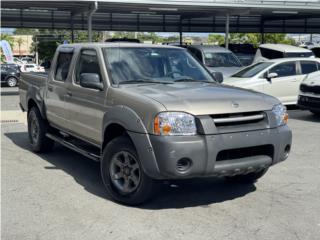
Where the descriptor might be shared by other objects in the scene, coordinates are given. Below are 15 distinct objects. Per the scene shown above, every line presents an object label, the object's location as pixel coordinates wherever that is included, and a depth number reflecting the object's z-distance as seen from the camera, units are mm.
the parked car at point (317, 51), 27847
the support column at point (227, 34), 24994
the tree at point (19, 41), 93625
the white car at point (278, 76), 13320
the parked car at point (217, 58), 16784
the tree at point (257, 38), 55344
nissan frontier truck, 4809
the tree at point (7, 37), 74081
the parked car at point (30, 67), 32775
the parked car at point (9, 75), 26938
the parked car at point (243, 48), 28027
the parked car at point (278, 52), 19638
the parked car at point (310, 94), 11585
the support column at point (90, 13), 20444
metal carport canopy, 21956
